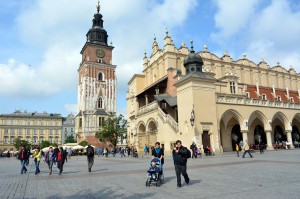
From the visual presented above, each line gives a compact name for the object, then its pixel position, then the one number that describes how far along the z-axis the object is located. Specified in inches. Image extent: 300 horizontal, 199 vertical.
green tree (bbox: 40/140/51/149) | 3354.3
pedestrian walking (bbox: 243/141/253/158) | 800.9
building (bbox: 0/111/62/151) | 3678.6
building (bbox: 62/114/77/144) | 4111.7
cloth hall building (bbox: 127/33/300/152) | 1045.2
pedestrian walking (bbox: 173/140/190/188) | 344.9
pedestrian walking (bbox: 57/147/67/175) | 560.6
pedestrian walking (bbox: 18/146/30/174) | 606.5
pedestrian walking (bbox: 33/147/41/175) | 581.4
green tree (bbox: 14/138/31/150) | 3231.1
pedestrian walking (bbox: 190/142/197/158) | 885.8
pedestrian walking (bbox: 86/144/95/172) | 580.5
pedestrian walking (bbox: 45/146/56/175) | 561.2
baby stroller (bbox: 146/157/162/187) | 355.6
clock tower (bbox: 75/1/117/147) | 2640.3
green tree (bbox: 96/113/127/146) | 2058.3
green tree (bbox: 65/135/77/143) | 3730.3
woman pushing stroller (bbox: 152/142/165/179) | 391.9
